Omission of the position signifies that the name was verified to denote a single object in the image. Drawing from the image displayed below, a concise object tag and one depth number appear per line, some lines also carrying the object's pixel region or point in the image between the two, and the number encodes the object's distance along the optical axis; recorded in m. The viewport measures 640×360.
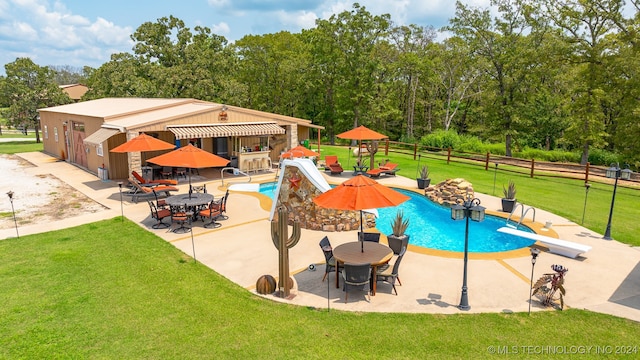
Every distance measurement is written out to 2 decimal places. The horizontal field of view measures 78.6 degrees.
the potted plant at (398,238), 11.46
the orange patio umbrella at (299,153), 20.25
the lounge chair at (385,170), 22.97
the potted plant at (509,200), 15.87
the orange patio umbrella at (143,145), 16.73
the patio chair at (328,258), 9.48
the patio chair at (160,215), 13.61
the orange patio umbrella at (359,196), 8.64
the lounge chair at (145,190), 16.98
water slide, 13.45
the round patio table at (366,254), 8.95
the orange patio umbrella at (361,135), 23.05
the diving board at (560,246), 11.07
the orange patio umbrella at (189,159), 13.55
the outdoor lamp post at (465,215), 7.77
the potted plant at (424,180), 20.33
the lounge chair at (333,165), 24.11
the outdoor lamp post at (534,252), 7.92
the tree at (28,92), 39.03
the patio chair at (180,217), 13.29
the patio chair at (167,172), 21.65
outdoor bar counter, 23.48
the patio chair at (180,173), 22.18
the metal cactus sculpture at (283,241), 8.52
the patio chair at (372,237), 10.77
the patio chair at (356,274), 8.49
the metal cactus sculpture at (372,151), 24.20
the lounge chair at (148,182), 18.22
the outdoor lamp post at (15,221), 12.72
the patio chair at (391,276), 8.96
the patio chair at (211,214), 13.85
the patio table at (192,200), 13.62
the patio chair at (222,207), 14.55
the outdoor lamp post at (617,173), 11.89
